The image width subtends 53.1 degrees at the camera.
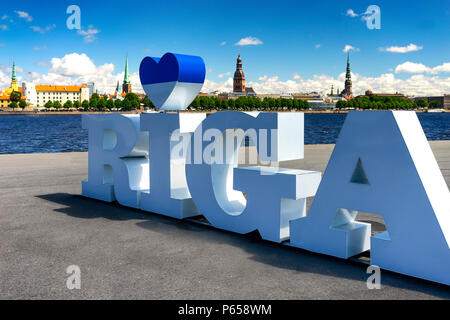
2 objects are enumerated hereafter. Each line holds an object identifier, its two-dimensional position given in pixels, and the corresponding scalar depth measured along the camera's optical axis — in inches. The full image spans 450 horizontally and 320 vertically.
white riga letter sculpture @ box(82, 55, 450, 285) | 201.5
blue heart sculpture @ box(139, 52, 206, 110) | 319.3
